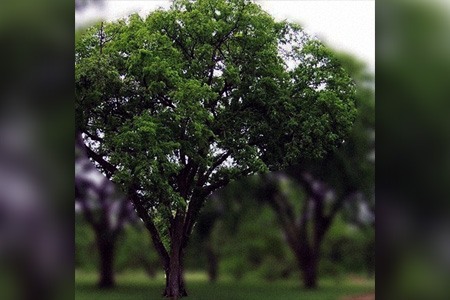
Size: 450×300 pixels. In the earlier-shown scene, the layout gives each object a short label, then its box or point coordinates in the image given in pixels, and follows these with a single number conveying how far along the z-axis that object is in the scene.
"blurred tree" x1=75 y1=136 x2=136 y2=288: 11.92
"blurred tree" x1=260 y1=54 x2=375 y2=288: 12.34
